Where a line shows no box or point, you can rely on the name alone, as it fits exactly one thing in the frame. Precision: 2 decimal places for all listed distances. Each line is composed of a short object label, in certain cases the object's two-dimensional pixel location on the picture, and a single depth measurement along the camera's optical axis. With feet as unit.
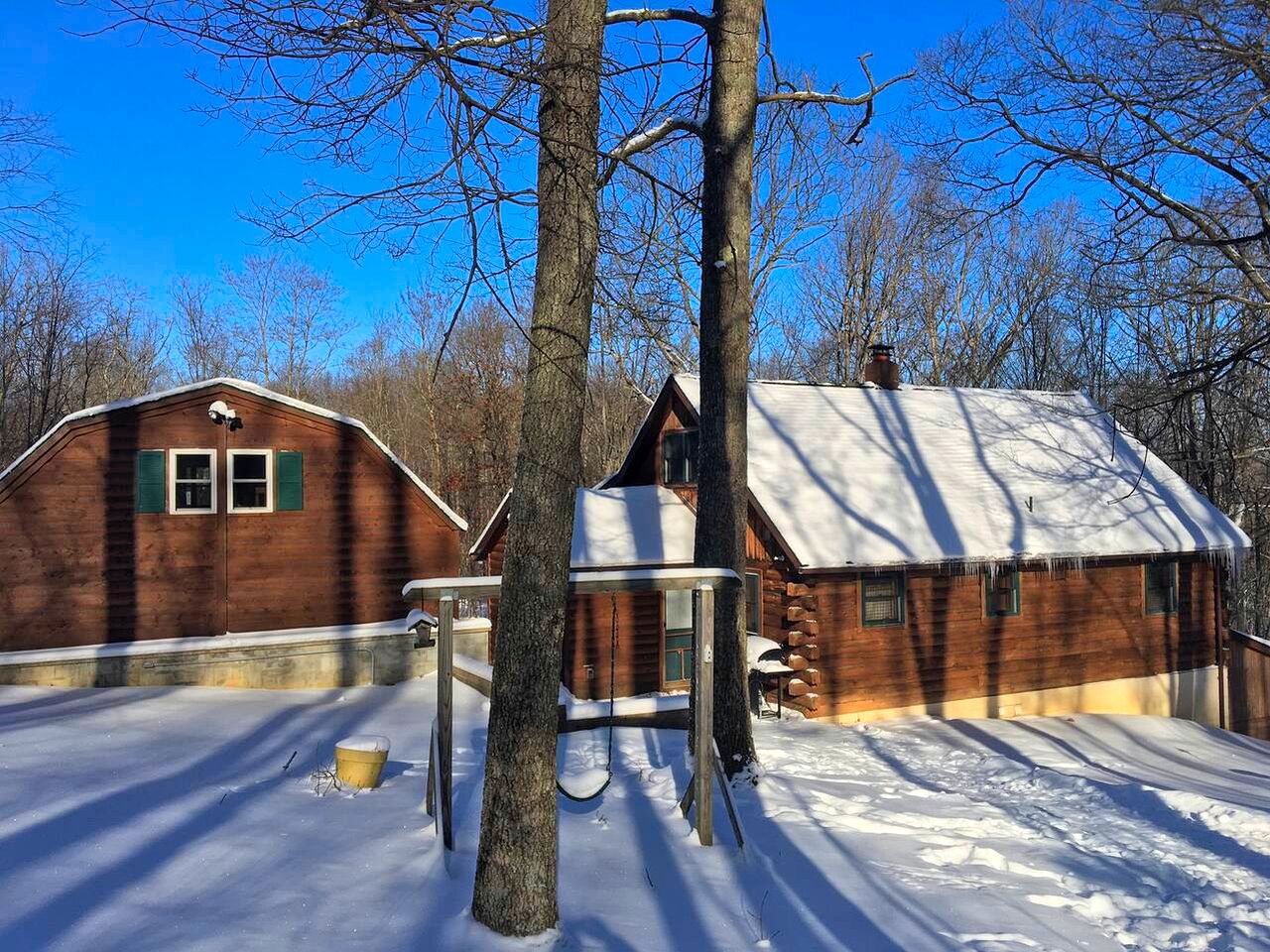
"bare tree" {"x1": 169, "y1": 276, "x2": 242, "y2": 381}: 143.64
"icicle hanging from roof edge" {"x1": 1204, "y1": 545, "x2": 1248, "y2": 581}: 60.49
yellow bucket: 24.82
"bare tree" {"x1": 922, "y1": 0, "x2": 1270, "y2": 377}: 36.04
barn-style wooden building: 45.91
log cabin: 48.39
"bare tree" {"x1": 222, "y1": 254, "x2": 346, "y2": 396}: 134.10
